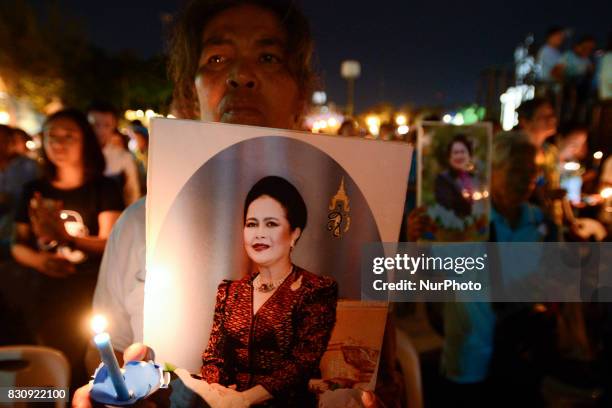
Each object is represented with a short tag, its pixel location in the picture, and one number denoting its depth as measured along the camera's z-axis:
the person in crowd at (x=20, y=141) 3.81
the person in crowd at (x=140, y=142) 4.69
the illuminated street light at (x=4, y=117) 7.57
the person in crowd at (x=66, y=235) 2.28
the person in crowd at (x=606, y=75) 5.48
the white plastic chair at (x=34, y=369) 1.54
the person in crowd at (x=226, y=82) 1.04
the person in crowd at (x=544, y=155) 2.85
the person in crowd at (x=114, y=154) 3.76
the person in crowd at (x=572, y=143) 3.66
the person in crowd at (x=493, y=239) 2.25
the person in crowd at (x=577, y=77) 6.05
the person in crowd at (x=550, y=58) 5.74
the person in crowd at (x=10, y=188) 3.38
